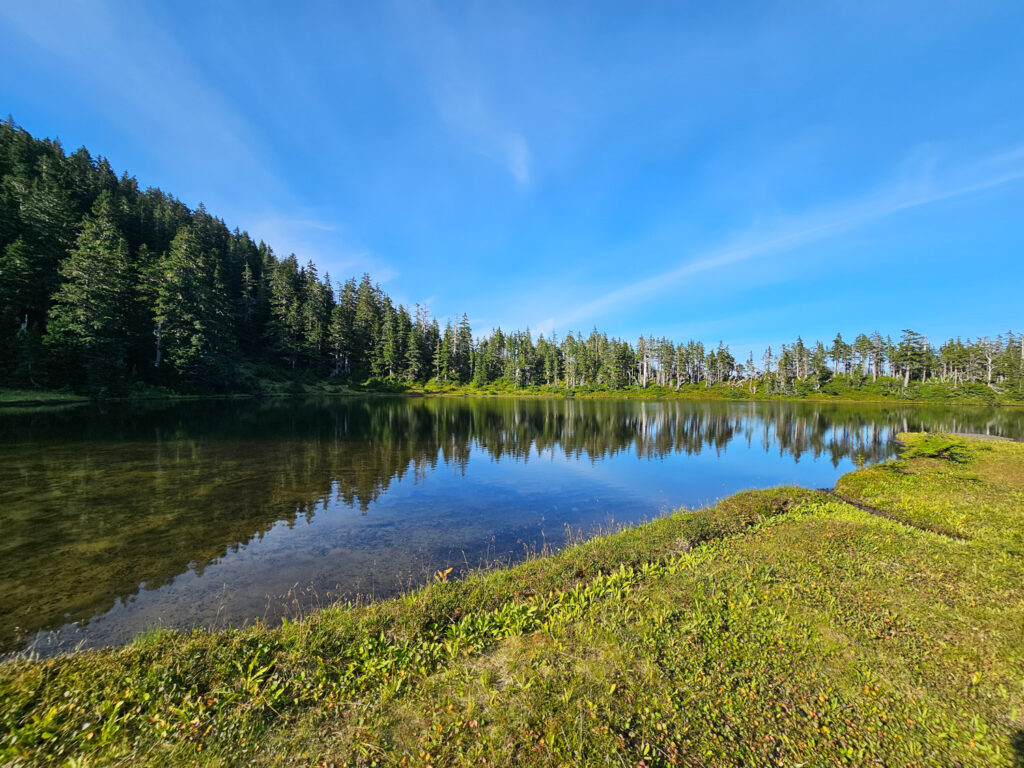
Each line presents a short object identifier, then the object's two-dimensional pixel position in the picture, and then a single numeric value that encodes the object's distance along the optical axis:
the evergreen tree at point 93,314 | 52.88
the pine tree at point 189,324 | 66.75
